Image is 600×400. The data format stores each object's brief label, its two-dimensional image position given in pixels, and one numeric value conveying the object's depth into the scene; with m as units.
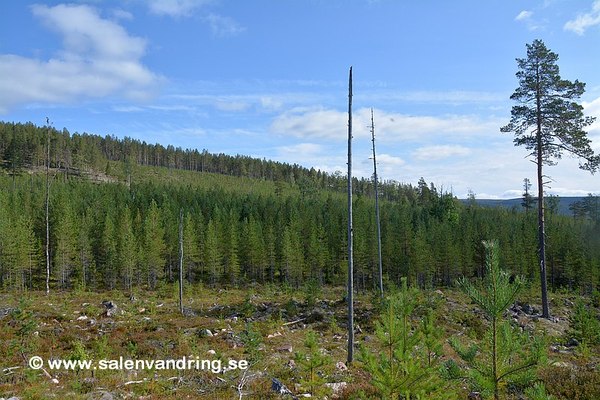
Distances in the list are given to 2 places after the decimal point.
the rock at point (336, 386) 11.13
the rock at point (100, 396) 10.25
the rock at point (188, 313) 26.43
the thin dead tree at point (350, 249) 14.95
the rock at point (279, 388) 11.18
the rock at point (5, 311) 23.48
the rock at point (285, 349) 17.27
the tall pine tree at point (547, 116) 20.02
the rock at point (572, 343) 17.84
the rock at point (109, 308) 25.56
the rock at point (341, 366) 14.17
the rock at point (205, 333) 19.47
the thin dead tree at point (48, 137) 28.83
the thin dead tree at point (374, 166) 27.25
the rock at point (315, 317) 24.25
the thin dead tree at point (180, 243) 26.34
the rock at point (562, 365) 12.41
